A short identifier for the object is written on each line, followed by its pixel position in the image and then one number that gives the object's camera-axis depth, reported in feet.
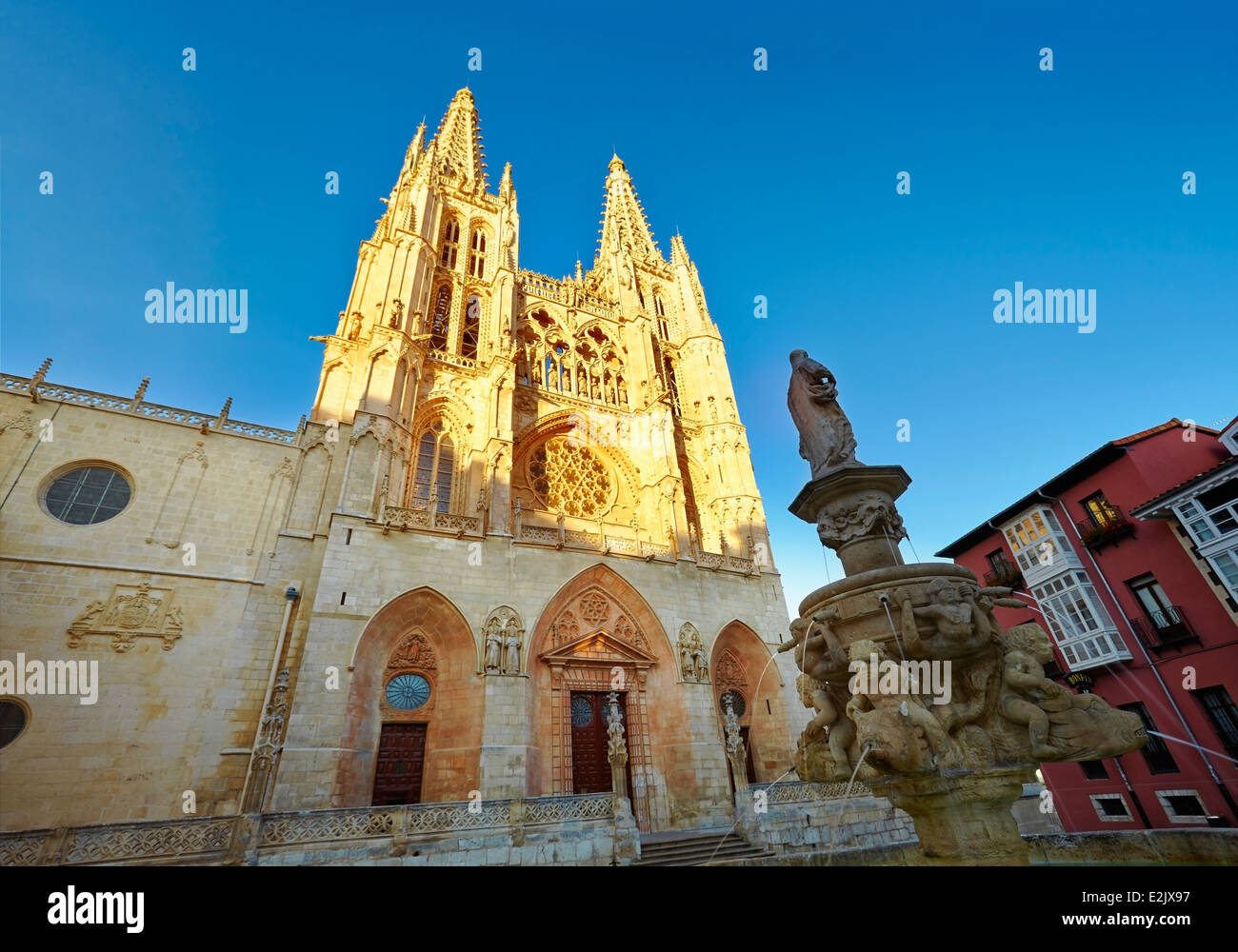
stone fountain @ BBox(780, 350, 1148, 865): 13.14
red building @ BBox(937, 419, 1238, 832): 42.34
